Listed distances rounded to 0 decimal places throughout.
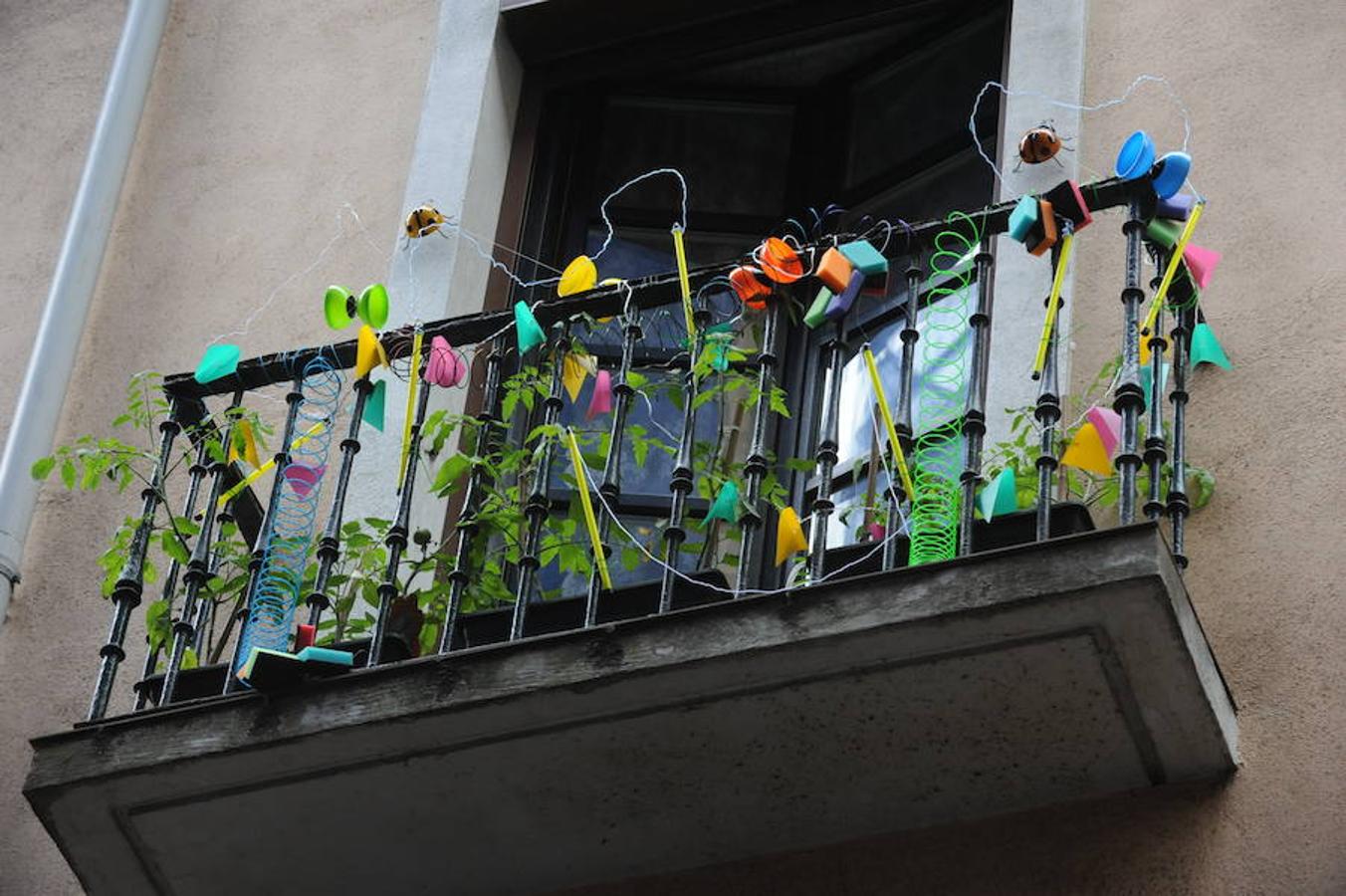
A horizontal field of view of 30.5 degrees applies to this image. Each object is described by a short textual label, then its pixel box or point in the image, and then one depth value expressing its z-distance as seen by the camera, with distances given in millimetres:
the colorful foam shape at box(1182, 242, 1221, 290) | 5953
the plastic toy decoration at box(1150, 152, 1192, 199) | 5781
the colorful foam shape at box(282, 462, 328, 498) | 6293
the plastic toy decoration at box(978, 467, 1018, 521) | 5562
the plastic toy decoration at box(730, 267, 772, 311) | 6133
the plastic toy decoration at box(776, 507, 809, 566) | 5746
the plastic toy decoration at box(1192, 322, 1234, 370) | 6074
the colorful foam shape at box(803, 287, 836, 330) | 5945
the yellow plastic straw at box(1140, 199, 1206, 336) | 5781
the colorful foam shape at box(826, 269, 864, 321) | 5945
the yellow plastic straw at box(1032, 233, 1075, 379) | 5684
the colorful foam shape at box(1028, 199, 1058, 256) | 5824
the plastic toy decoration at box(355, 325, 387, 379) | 6406
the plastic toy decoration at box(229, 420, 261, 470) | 6516
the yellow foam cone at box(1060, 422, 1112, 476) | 5672
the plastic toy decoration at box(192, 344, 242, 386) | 6531
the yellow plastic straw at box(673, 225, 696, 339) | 6090
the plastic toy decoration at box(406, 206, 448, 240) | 7500
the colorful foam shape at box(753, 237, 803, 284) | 6113
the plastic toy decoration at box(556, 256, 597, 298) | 6434
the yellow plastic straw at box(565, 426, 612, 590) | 5752
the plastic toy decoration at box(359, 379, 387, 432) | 6469
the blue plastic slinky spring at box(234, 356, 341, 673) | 6082
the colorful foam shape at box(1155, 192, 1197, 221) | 5883
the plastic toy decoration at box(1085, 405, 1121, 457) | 5617
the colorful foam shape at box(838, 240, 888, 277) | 5980
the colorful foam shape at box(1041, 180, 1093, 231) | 5836
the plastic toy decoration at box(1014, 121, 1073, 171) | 6777
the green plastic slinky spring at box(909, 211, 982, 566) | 5590
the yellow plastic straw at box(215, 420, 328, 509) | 6378
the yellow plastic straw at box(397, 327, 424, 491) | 6243
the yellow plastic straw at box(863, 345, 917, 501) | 5684
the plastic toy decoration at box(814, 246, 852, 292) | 5965
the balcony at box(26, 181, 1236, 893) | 5305
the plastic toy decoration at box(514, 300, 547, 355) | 6250
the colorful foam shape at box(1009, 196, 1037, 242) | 5824
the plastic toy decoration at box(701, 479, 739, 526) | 5766
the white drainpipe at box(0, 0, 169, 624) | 7285
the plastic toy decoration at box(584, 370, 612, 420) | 6246
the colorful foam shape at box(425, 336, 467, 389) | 6336
